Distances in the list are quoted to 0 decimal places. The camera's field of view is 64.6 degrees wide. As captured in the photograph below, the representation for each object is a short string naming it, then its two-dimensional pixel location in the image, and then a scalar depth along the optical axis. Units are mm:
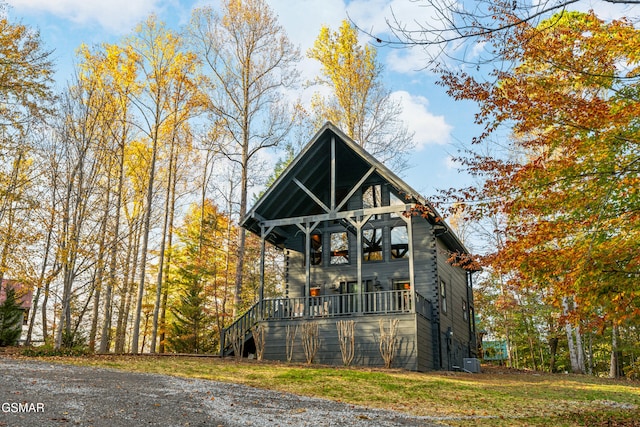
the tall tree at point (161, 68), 21172
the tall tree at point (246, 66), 22391
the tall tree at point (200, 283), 25922
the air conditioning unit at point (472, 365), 18766
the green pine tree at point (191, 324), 25812
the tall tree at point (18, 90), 16236
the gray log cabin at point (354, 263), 16094
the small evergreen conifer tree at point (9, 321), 18812
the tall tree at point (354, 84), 23844
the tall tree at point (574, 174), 7656
